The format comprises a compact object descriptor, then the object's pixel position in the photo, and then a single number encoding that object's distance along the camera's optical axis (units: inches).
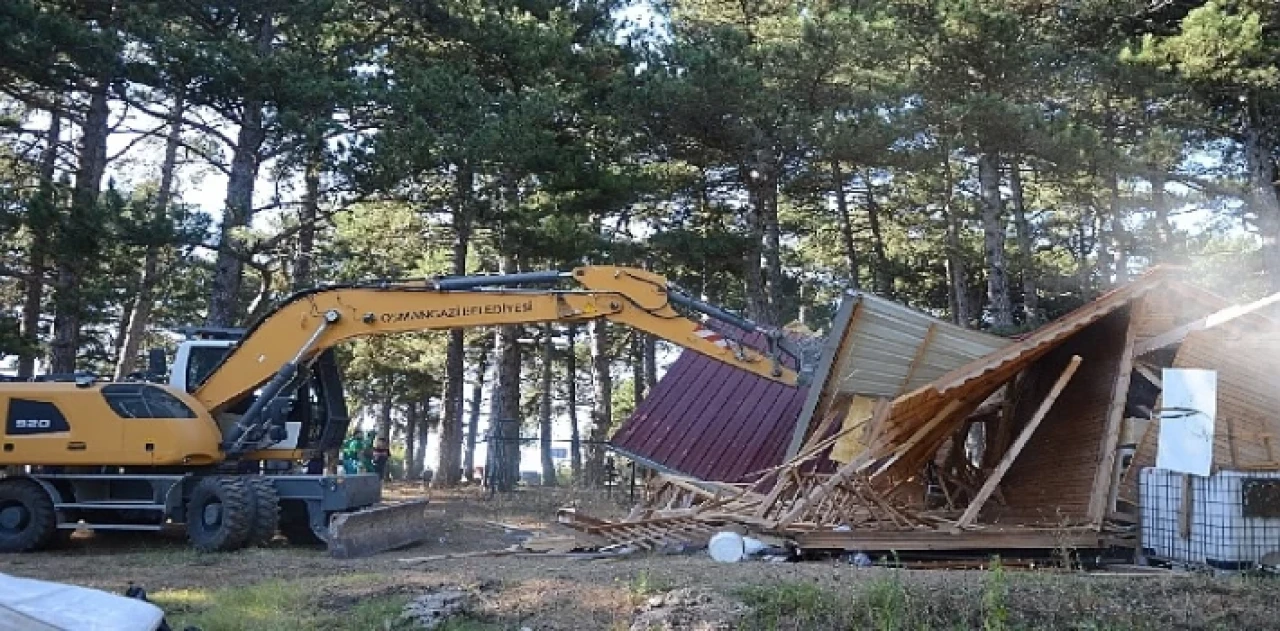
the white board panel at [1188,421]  373.4
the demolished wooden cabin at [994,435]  413.4
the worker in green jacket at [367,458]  943.0
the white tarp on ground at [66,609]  177.8
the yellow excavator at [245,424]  534.6
